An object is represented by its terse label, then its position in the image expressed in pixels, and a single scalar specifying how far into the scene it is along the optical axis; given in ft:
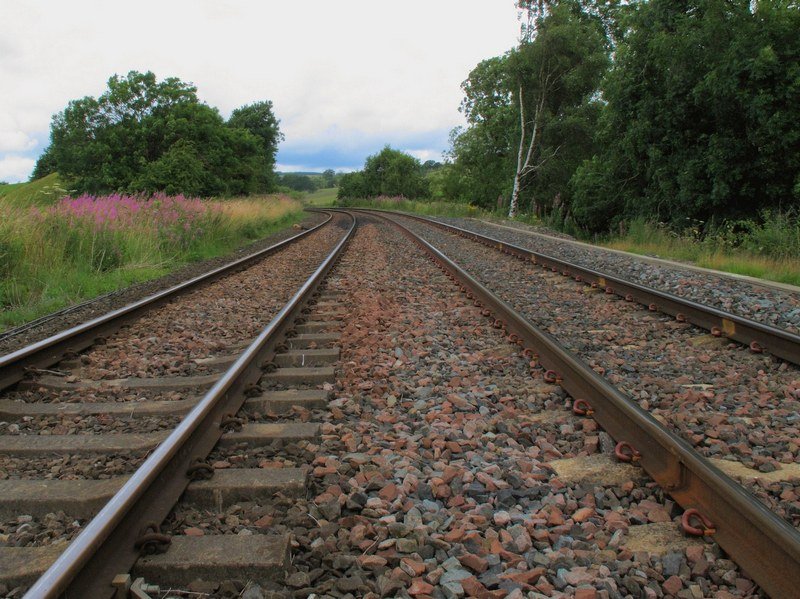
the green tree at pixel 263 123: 195.52
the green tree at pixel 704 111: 51.62
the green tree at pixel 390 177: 209.46
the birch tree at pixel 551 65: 96.68
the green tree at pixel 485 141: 137.28
